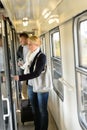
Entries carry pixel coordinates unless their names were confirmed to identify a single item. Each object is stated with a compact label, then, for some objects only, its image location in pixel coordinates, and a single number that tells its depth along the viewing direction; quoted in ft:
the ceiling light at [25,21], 15.67
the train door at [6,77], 5.52
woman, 6.91
